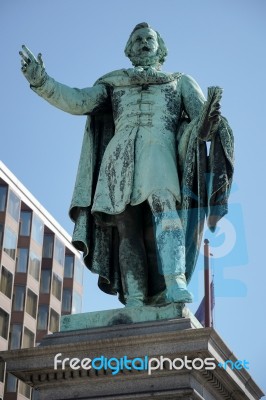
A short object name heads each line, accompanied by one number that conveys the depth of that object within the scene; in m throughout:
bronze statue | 9.39
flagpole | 18.73
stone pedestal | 8.02
